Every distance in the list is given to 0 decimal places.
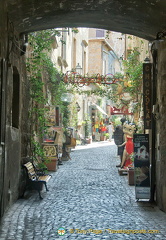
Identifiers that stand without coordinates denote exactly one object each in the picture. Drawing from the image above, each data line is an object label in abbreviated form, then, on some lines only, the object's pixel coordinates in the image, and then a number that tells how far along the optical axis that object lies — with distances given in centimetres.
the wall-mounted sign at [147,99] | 898
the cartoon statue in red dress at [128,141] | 1278
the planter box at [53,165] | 1358
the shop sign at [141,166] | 841
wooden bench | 884
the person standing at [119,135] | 1488
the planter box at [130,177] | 1075
